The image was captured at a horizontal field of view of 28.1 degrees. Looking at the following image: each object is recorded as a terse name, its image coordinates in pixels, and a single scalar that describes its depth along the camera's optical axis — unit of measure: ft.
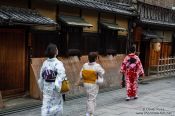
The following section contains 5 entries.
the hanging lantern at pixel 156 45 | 70.59
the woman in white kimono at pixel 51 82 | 25.30
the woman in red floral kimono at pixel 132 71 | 42.22
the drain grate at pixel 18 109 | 31.93
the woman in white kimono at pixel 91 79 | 30.40
